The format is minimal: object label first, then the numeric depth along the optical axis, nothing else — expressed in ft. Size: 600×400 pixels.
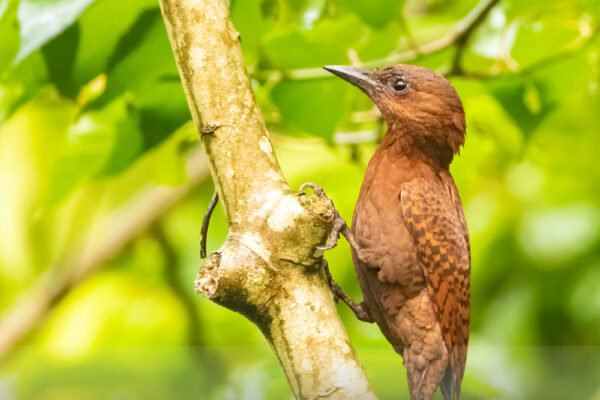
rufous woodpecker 17.16
